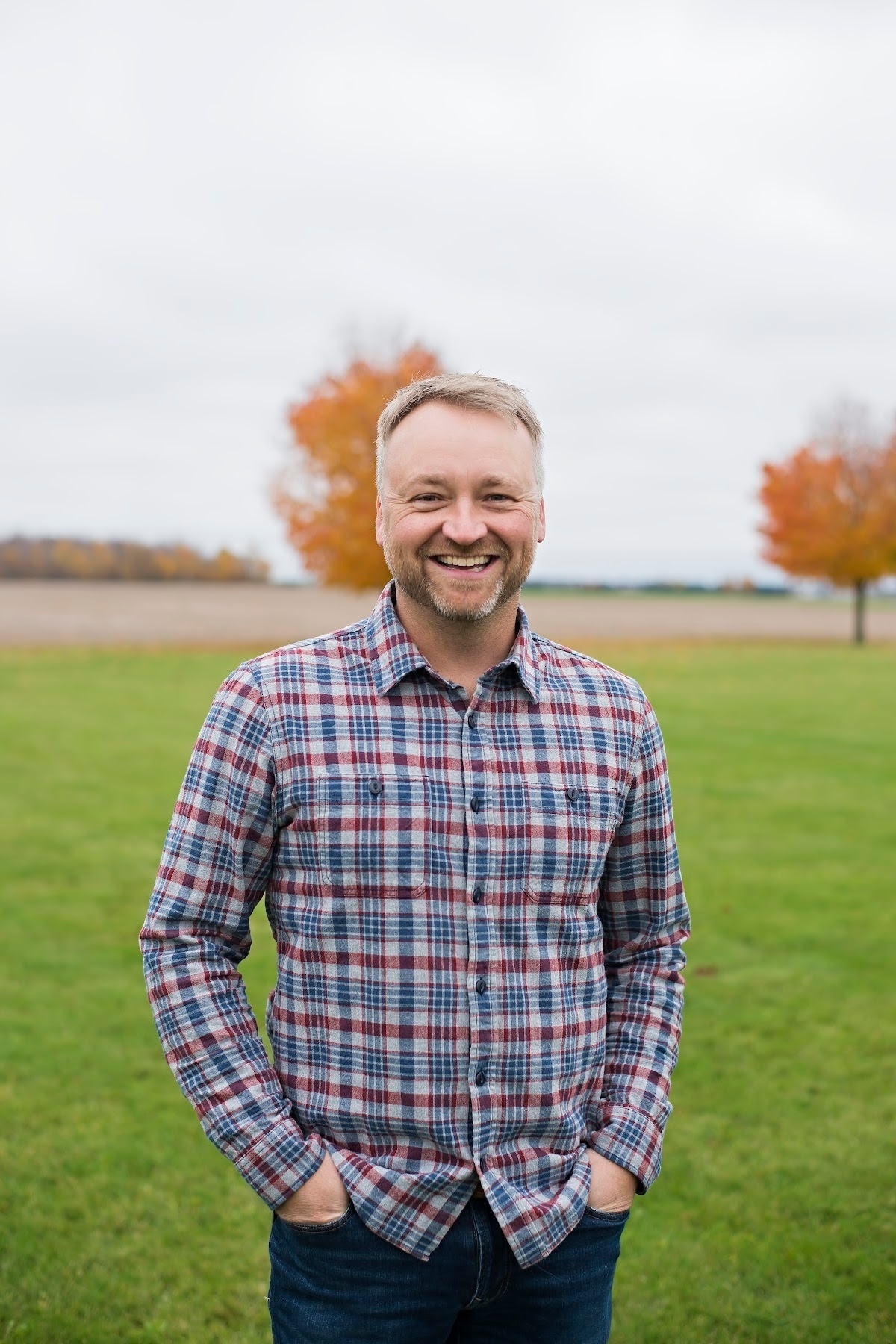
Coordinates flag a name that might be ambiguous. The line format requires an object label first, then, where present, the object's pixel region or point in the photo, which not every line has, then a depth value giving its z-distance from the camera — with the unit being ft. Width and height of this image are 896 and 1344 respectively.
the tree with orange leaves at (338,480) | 114.01
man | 6.75
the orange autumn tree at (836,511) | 144.87
